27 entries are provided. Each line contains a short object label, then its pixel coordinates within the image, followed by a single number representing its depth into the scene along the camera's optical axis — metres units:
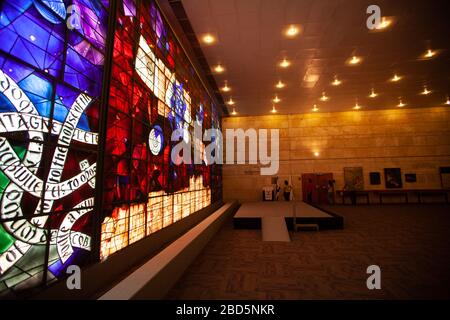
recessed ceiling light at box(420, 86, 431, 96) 10.78
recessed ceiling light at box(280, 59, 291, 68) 7.99
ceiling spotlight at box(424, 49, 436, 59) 7.57
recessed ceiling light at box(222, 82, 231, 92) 10.09
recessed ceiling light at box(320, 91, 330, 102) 11.55
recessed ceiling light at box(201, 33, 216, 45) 6.56
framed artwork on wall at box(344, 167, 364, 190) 13.73
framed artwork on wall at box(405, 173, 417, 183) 13.49
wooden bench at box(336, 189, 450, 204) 12.98
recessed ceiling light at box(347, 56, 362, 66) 7.94
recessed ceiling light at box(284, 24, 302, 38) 6.24
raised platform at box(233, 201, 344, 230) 6.84
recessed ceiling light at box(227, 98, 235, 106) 11.87
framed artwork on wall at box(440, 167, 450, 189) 13.22
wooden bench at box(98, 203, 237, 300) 2.41
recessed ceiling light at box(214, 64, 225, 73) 8.30
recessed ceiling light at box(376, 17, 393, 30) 6.01
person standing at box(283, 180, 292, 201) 13.77
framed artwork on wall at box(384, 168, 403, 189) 13.52
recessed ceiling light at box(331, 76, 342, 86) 9.63
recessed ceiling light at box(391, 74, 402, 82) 9.40
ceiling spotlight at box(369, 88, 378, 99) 11.10
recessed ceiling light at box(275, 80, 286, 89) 9.84
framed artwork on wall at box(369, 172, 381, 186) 13.70
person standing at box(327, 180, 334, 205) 13.68
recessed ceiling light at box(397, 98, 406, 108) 12.48
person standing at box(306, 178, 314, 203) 13.91
